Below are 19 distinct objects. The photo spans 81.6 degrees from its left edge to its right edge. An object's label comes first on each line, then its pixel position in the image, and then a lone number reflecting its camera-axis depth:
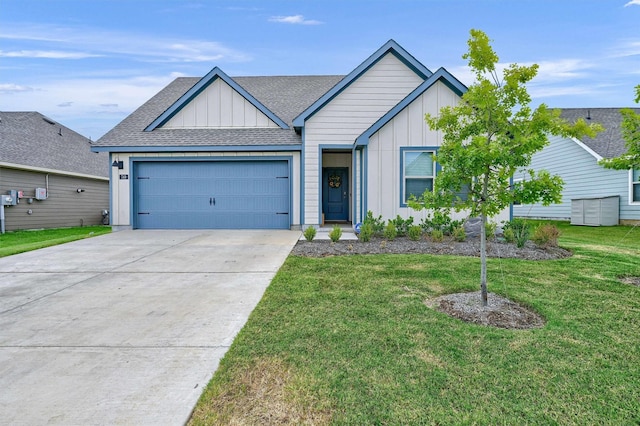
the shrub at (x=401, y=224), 9.96
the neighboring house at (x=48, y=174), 14.79
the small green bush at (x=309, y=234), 9.27
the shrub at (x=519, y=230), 8.21
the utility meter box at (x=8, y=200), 13.79
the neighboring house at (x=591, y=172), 15.08
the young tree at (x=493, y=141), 3.93
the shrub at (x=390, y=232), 9.41
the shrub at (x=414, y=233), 9.39
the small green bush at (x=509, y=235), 8.89
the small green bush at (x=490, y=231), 8.95
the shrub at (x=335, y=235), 8.97
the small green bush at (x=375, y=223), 9.99
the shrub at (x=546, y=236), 8.32
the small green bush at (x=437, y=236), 8.95
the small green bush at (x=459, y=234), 9.16
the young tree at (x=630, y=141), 5.73
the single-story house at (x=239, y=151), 11.64
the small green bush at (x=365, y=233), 9.16
